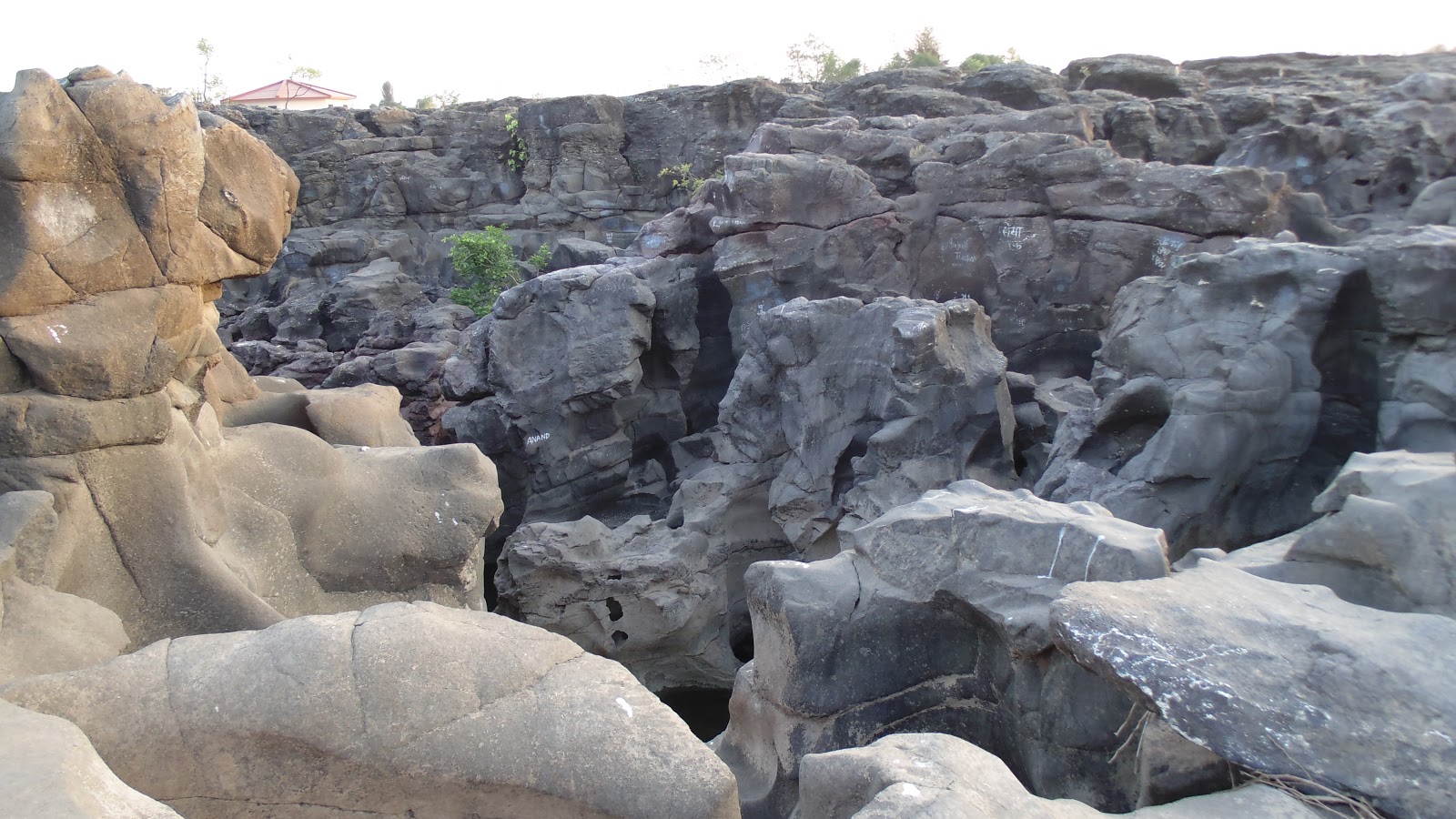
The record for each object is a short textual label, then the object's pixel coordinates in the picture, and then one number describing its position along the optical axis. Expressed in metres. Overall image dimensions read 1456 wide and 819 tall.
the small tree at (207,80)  26.62
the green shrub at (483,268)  14.19
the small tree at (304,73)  30.73
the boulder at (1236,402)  5.58
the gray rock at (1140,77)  15.46
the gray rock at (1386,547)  3.17
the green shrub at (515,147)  17.83
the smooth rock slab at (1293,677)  2.36
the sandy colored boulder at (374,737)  2.72
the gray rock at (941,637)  3.53
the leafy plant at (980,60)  18.36
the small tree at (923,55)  21.44
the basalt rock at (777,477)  7.08
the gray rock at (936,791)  2.33
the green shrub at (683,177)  17.20
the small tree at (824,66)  23.45
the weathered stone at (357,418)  4.99
